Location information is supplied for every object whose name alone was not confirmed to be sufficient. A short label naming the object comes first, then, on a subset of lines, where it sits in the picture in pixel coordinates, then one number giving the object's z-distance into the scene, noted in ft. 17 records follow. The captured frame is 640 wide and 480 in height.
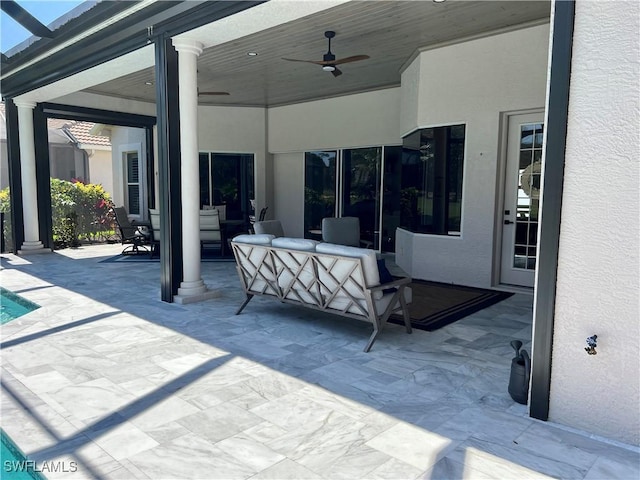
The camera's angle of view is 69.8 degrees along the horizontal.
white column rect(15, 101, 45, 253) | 30.22
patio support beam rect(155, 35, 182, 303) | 17.56
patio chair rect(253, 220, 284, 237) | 20.70
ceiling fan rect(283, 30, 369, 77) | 19.85
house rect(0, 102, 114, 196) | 50.70
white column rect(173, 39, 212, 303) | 17.69
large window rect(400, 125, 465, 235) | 21.49
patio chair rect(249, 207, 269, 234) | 34.30
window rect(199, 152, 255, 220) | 36.83
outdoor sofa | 12.77
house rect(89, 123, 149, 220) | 39.17
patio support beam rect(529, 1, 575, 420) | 8.15
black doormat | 15.96
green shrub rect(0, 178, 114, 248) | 34.71
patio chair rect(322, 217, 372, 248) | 23.09
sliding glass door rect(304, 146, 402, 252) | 30.60
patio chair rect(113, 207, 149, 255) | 31.11
